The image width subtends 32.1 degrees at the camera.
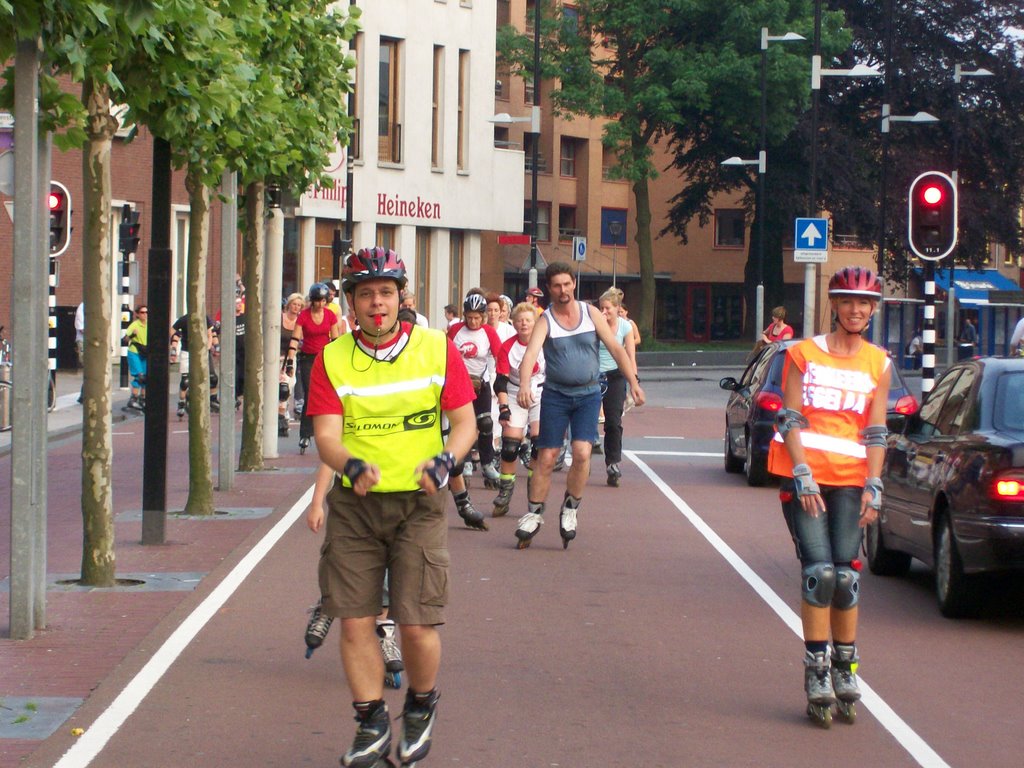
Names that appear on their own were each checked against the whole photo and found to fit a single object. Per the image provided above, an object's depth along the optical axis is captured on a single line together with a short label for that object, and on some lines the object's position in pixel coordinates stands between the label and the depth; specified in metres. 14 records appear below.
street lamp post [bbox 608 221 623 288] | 61.84
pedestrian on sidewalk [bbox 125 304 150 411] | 28.27
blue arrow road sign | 29.03
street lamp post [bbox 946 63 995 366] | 46.59
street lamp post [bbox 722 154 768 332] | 48.03
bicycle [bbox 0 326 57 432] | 22.38
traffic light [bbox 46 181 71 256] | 23.39
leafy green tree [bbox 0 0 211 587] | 8.99
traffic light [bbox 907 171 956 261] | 15.95
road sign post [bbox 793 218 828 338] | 28.83
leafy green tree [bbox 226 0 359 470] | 14.48
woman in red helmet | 7.12
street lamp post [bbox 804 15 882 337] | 30.93
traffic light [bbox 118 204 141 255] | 30.00
